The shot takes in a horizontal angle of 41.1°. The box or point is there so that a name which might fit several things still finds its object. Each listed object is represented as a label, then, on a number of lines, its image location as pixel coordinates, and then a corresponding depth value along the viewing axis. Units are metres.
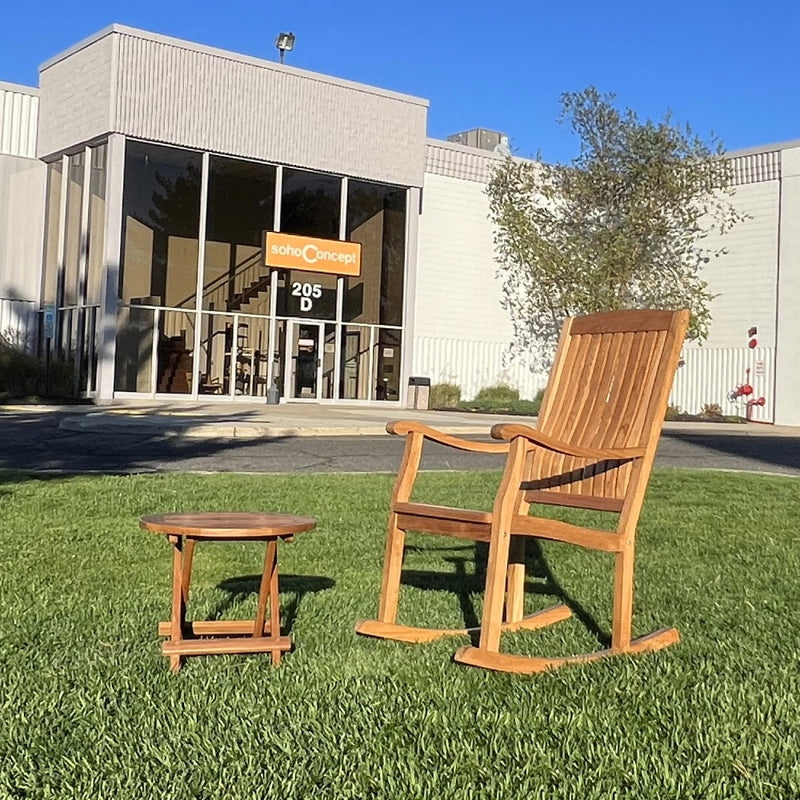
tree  28.05
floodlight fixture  27.36
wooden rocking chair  3.54
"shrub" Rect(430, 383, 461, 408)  27.38
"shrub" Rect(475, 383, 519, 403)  28.36
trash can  26.47
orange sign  25.44
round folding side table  3.35
